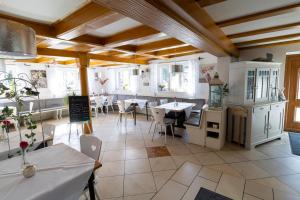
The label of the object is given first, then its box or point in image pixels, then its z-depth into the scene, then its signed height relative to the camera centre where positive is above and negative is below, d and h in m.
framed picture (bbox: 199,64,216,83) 4.93 +0.44
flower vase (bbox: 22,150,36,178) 1.29 -0.66
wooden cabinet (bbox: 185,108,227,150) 3.22 -0.91
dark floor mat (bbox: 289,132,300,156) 3.15 -1.25
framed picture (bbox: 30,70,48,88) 6.14 +0.51
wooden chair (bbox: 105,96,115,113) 7.08 -0.61
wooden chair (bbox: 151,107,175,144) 3.68 -0.68
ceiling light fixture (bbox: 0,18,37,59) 0.97 +0.33
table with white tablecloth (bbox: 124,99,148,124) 5.55 -0.53
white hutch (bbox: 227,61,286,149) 3.26 -0.39
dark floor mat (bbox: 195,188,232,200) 1.97 -1.36
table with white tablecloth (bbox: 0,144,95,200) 1.13 -0.71
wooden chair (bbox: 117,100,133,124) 5.20 -0.66
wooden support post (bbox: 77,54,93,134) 4.12 +0.33
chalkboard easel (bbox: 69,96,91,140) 3.92 -0.52
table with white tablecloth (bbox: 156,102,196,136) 4.25 -0.72
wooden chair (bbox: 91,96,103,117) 6.63 -0.66
